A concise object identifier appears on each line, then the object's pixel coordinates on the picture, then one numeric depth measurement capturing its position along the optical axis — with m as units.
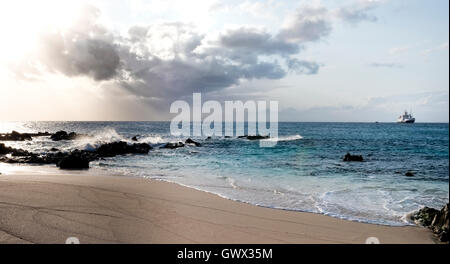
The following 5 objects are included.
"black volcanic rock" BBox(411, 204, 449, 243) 6.86
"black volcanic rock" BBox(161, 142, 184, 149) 41.22
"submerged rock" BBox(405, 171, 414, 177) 17.87
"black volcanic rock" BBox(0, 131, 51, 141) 53.25
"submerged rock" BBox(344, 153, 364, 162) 25.48
